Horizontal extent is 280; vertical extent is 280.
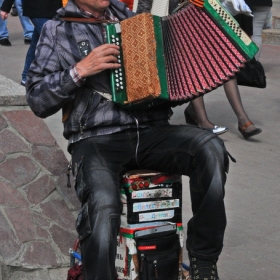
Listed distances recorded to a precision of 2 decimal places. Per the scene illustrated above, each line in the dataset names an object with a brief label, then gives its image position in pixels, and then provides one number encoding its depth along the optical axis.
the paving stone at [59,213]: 6.33
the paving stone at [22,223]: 6.04
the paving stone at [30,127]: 7.19
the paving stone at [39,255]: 5.87
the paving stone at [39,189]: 6.45
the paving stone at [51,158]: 6.83
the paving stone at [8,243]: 5.81
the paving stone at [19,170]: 6.58
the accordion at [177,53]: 4.94
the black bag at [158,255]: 4.90
